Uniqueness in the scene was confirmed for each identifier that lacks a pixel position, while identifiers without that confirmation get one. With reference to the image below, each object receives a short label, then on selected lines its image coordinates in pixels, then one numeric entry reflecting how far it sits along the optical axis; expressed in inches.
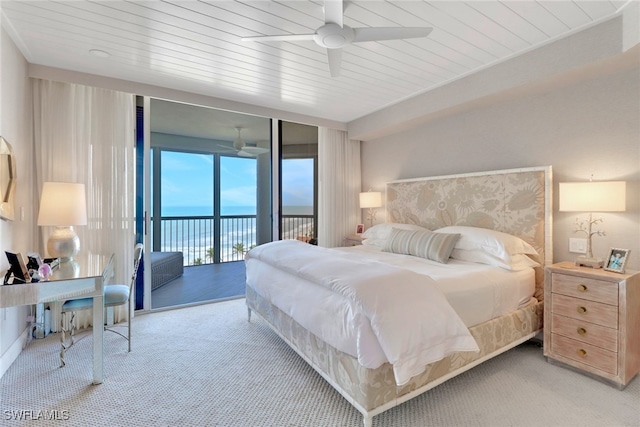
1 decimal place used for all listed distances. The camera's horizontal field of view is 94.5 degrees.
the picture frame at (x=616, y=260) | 80.8
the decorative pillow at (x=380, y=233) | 139.8
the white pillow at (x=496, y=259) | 96.1
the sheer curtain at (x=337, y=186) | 180.7
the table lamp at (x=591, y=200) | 82.7
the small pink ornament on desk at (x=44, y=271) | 75.7
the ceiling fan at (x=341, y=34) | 71.4
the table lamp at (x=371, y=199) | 170.2
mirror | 80.9
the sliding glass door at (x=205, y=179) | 157.8
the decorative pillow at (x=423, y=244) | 108.0
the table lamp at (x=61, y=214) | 96.0
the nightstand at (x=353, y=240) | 174.6
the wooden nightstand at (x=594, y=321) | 77.0
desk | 68.4
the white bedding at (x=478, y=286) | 77.3
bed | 60.0
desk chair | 88.9
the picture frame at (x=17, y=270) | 69.9
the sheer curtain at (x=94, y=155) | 110.6
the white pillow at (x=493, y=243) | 97.0
